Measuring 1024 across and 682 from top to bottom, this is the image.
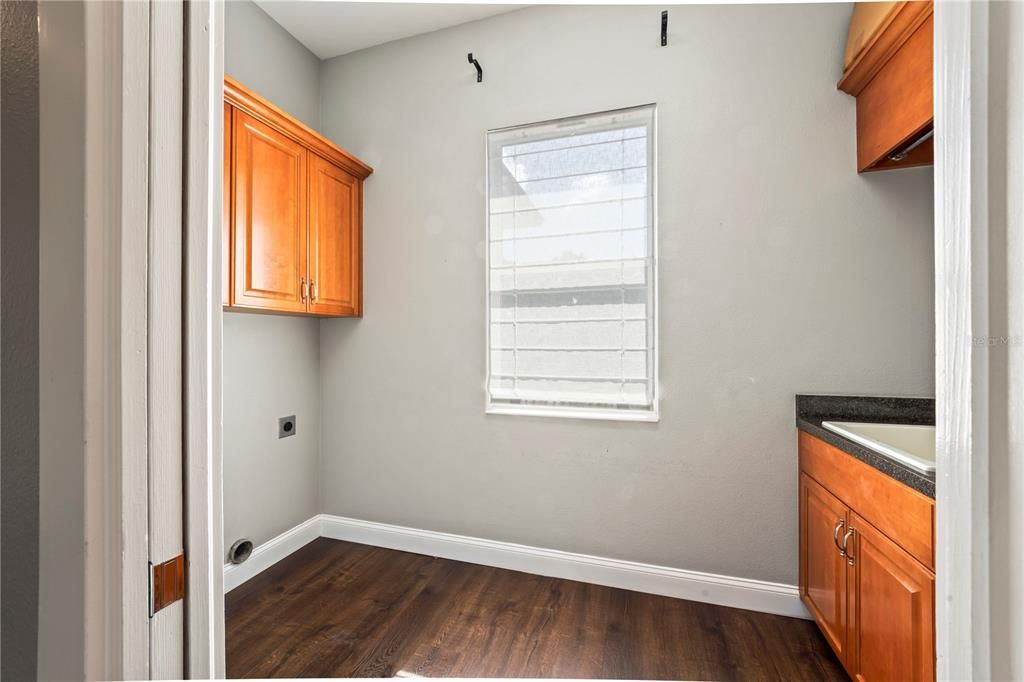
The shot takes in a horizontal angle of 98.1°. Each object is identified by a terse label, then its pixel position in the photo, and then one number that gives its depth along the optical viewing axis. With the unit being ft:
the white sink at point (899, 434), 5.34
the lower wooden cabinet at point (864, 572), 3.63
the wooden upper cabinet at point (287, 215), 5.98
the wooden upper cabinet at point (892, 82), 4.52
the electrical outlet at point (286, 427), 7.99
